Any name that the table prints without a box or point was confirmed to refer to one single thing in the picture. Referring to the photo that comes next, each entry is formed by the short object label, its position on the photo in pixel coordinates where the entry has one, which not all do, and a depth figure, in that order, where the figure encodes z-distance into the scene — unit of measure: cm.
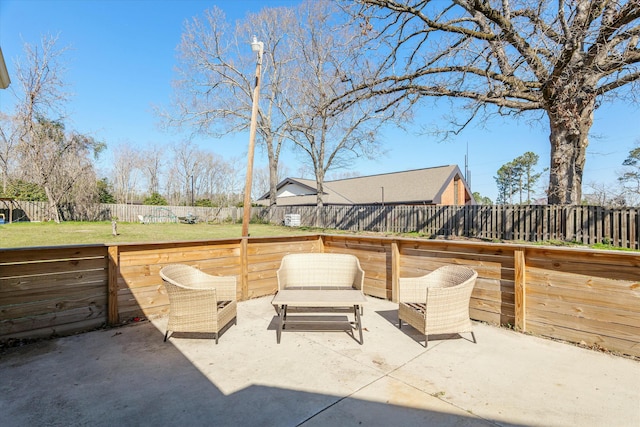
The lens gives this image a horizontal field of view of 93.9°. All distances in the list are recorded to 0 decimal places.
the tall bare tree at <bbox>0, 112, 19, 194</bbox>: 1806
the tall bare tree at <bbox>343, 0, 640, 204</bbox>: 531
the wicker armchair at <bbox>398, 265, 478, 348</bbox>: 316
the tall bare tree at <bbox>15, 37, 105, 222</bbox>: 1694
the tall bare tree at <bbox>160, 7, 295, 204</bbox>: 1667
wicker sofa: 420
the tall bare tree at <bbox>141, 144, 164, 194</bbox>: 3541
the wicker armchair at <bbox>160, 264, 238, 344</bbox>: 322
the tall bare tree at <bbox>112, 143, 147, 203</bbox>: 3338
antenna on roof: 2469
